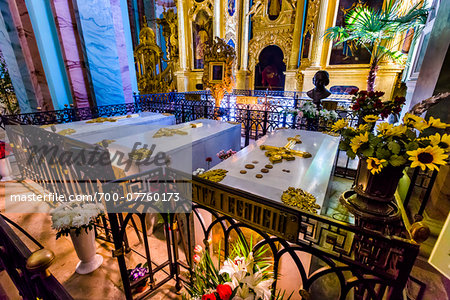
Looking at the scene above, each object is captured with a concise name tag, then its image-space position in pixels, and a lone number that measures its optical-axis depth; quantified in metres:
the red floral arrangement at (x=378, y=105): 2.73
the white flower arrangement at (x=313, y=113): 5.01
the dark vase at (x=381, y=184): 1.66
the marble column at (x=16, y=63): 6.15
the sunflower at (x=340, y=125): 2.03
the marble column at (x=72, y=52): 5.64
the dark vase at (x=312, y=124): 5.24
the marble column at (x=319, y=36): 11.23
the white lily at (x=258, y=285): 0.92
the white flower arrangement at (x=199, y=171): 2.79
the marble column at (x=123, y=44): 6.37
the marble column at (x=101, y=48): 5.68
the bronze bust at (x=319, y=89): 5.10
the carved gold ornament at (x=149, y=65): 10.50
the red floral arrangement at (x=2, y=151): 3.97
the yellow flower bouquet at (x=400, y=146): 1.30
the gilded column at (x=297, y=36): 13.46
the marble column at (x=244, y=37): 15.37
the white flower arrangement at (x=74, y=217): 1.80
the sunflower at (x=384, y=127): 1.55
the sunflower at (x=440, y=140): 1.29
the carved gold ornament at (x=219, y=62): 7.42
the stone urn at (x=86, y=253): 2.09
